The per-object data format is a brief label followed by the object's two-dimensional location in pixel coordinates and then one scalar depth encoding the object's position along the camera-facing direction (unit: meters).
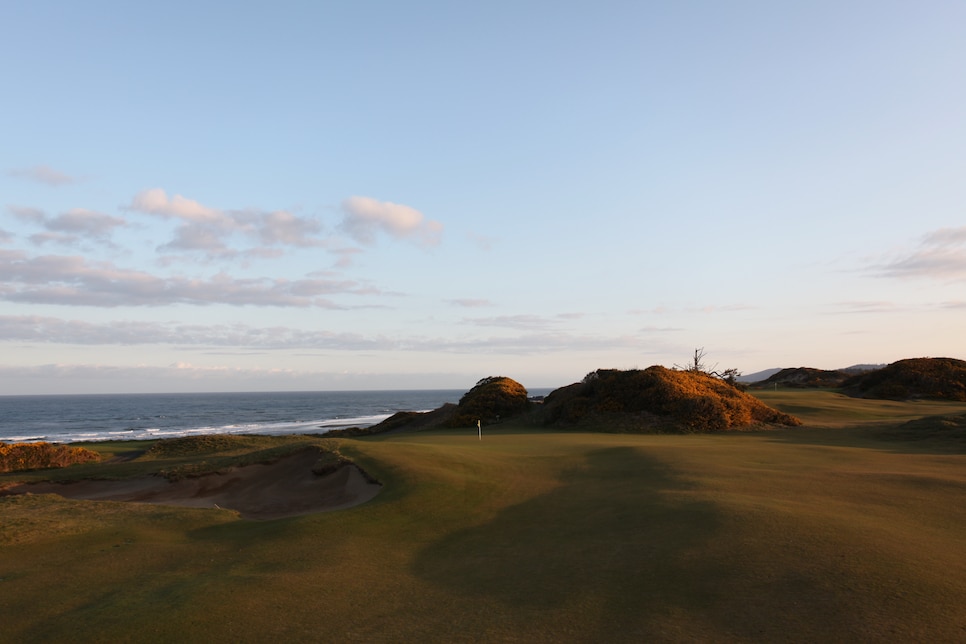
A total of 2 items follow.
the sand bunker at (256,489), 15.09
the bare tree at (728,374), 48.03
